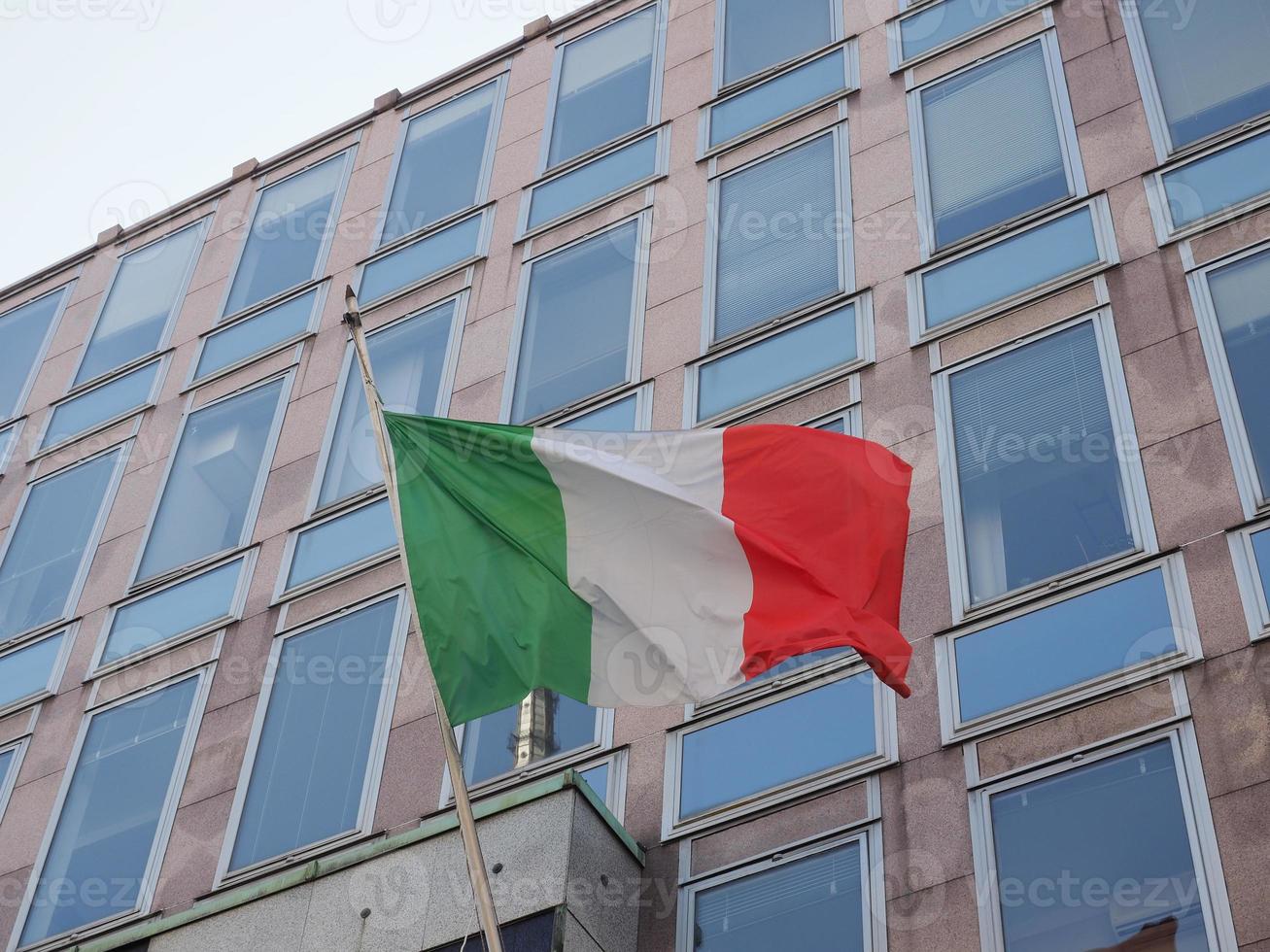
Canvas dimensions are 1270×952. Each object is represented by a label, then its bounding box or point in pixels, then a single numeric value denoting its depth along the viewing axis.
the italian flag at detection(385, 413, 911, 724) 12.88
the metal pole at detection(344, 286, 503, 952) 11.10
